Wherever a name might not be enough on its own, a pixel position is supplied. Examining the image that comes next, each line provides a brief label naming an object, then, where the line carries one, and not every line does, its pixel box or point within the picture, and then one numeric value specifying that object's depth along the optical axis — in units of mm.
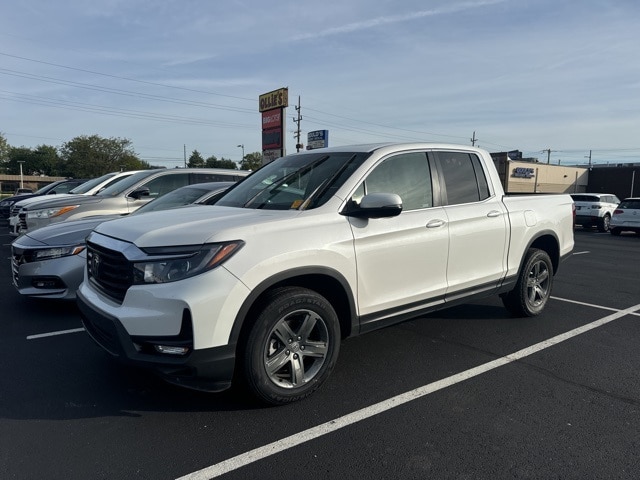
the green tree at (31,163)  99675
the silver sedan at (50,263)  5391
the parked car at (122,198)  8383
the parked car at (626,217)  17516
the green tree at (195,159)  81812
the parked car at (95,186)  10600
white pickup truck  2941
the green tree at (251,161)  83812
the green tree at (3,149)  70438
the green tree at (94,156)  70438
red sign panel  24875
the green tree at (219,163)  86750
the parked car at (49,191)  17844
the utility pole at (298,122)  51656
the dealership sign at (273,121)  24448
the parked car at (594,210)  20422
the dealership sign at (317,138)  36156
